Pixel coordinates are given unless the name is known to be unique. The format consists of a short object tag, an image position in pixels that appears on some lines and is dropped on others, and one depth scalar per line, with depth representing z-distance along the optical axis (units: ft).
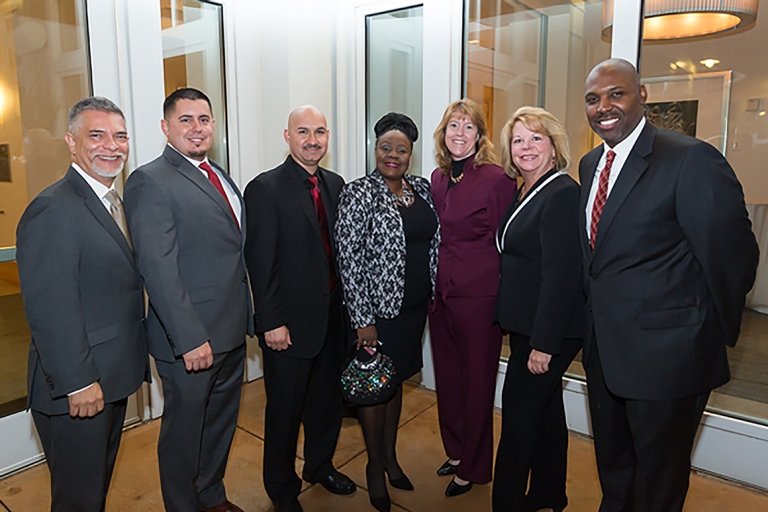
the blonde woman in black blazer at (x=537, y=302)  6.84
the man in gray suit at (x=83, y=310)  5.63
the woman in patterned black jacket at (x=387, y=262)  7.79
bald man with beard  7.63
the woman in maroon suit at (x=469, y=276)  8.19
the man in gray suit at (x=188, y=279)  6.51
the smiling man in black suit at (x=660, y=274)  5.62
